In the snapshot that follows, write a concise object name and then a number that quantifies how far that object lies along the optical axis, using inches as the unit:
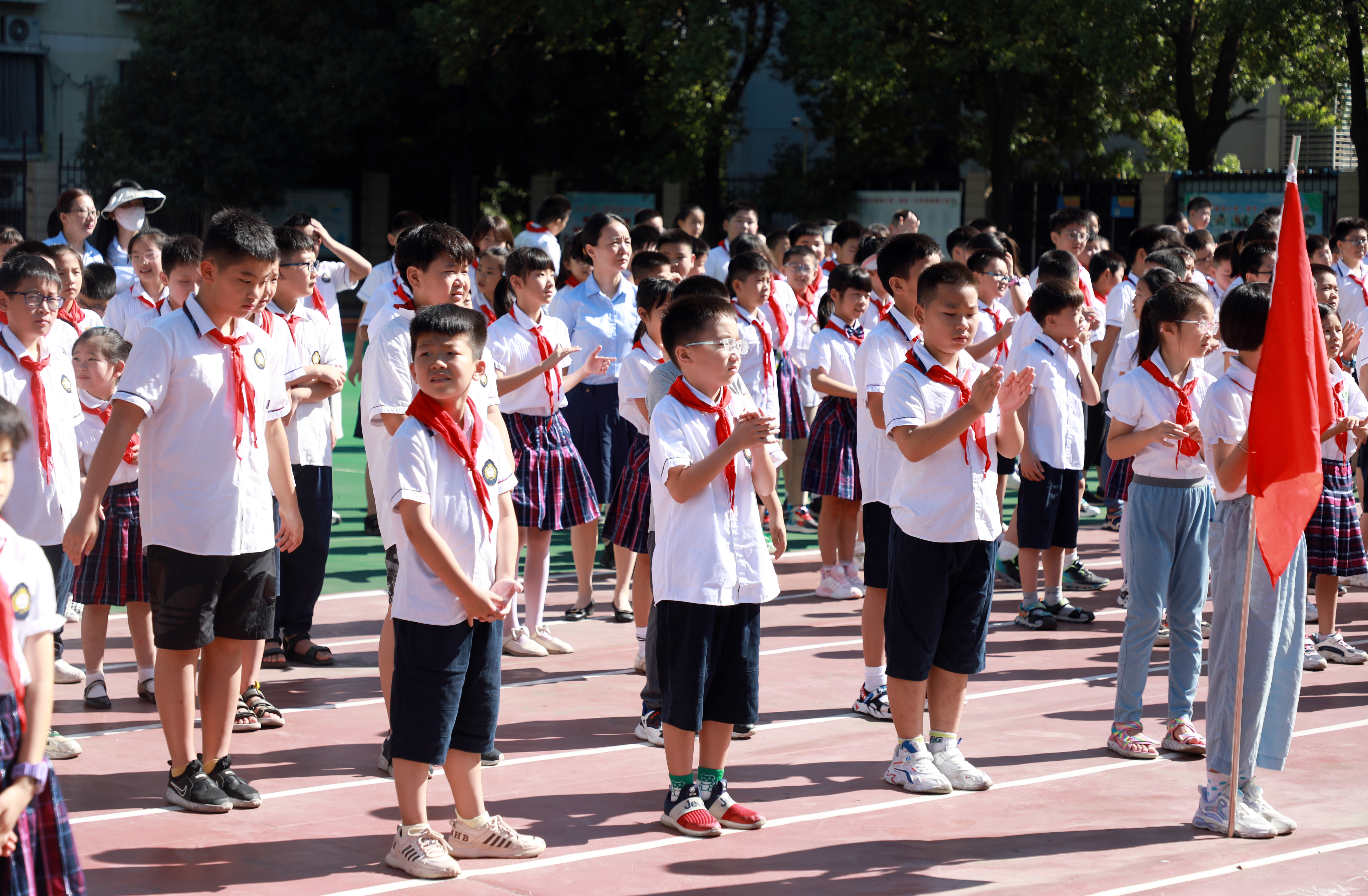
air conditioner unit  1286.9
